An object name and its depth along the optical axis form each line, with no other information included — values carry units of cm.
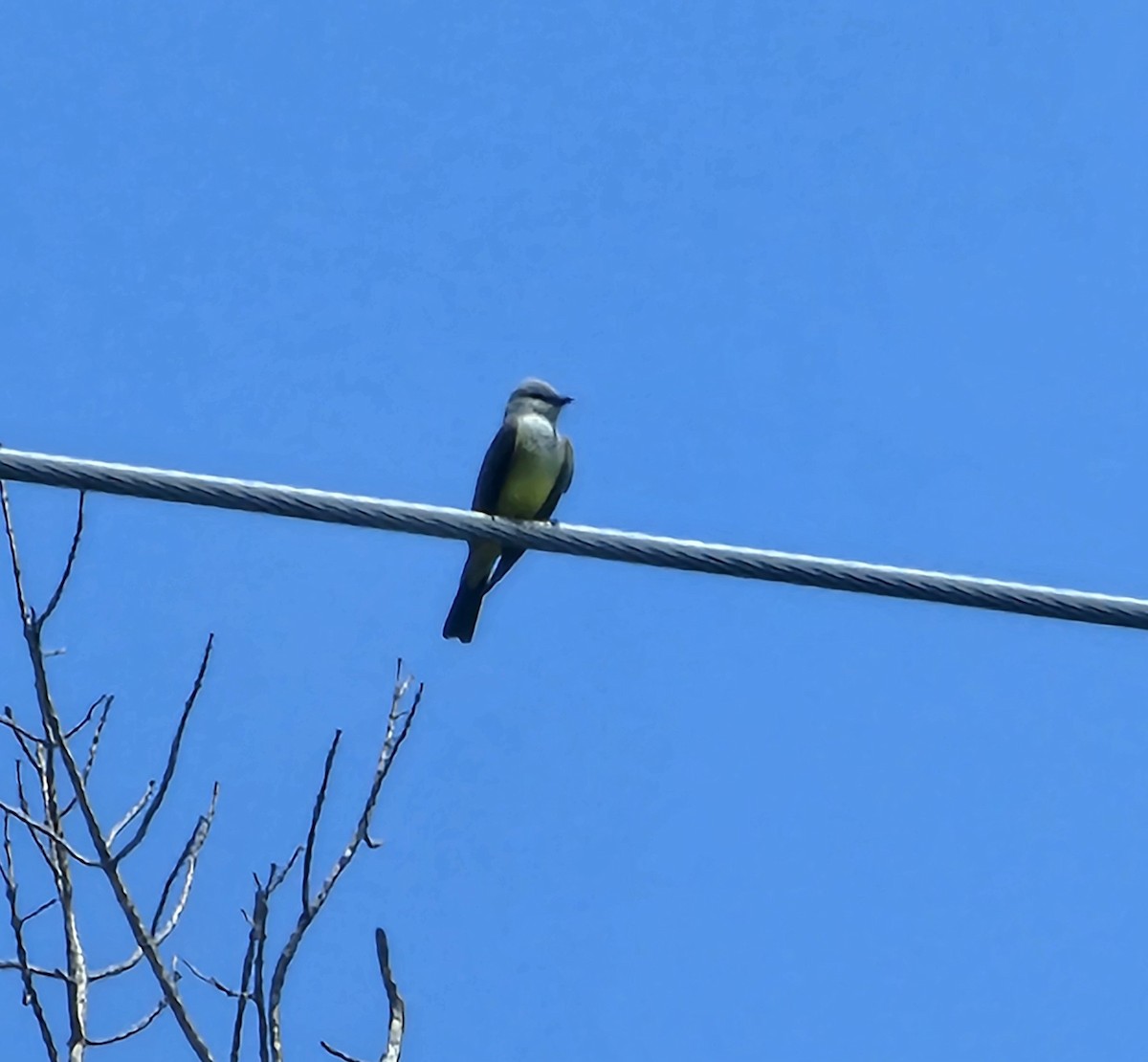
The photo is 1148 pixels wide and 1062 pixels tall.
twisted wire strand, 743
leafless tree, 908
